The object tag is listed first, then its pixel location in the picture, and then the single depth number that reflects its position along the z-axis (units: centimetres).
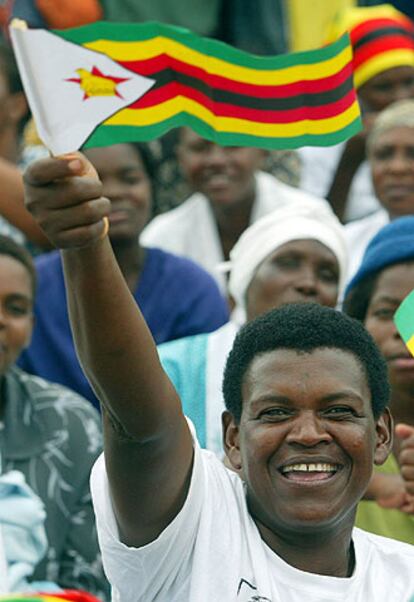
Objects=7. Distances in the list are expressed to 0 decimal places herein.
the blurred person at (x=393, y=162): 1309
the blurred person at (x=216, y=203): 1371
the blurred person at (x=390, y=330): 856
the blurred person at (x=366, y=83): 1459
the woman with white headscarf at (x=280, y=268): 1020
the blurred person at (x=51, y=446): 976
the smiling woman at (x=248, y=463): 623
